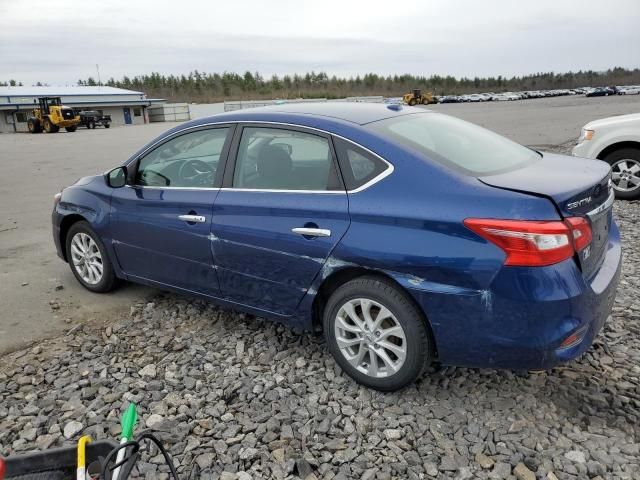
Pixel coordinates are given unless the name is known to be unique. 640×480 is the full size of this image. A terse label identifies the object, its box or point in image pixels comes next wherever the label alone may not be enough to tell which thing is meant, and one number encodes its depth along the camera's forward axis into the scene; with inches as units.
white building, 1801.2
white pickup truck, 289.3
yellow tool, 80.0
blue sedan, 102.3
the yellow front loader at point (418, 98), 2669.8
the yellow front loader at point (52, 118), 1481.3
